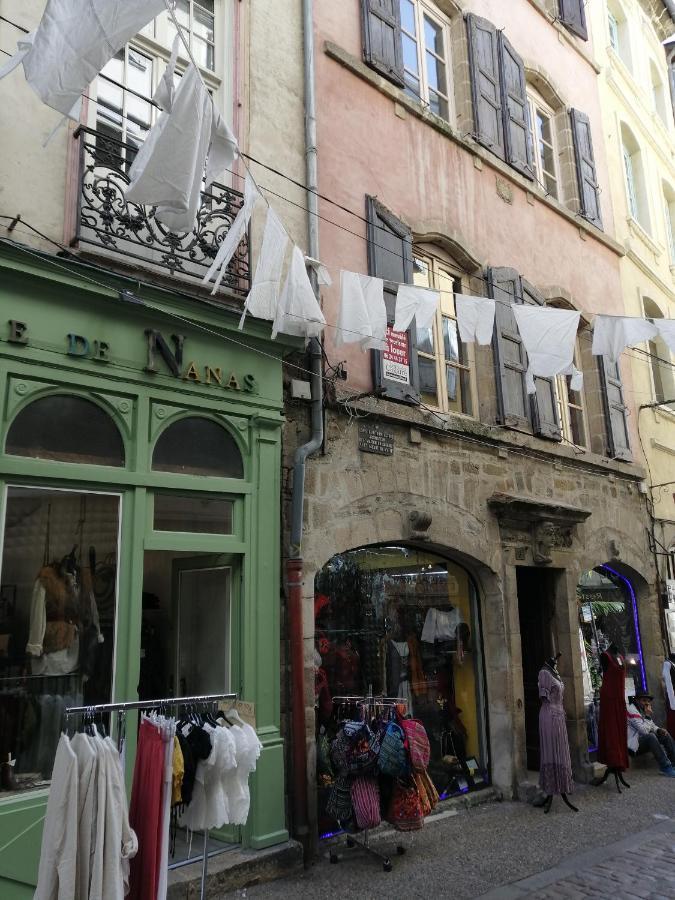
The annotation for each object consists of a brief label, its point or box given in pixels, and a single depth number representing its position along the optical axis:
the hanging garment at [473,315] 6.74
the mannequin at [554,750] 7.23
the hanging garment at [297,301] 5.36
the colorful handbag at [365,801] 5.31
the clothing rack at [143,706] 3.50
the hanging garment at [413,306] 6.29
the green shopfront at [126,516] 4.69
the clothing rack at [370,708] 5.59
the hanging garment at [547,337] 6.88
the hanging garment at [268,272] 5.30
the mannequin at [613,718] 8.16
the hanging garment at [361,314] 6.07
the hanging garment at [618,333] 7.30
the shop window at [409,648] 6.66
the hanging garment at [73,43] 3.78
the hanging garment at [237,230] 4.94
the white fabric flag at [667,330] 7.17
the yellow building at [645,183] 11.95
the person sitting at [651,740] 9.04
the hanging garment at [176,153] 4.14
